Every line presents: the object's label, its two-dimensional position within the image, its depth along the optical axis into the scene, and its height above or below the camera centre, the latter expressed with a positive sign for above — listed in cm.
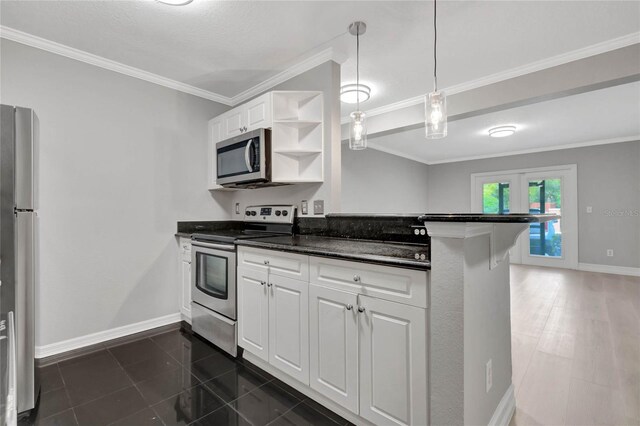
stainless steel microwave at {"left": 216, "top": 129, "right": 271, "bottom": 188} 247 +48
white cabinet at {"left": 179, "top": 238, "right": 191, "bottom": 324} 282 -63
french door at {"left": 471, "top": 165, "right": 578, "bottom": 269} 589 +16
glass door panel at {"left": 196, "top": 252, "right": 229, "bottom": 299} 229 -51
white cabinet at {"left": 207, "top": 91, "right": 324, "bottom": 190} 250 +72
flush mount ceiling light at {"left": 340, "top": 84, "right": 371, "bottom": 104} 311 +130
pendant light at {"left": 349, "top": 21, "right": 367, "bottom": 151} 238 +69
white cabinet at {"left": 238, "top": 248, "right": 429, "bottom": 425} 128 -66
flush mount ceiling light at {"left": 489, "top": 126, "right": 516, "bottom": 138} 465 +130
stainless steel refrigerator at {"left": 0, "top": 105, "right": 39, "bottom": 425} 155 -12
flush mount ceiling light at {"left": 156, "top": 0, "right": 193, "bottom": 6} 184 +133
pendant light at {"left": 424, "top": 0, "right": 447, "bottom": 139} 192 +65
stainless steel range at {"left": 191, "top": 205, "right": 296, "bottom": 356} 223 -56
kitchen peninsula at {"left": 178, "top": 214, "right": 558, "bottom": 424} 118 -53
